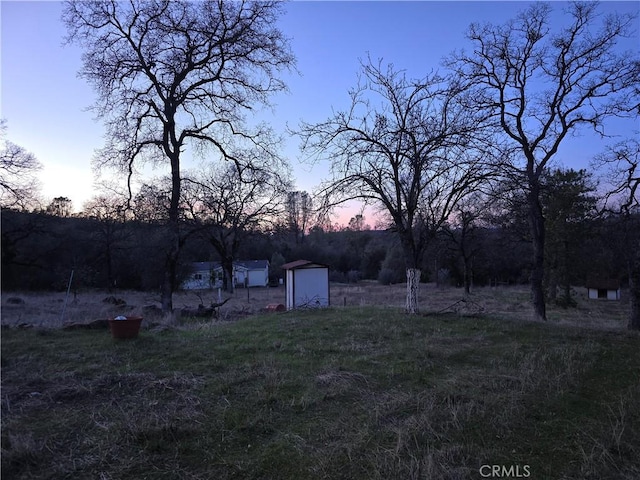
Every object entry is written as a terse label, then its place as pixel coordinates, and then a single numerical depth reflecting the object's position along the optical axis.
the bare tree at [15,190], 22.31
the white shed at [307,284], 19.80
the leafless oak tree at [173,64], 15.15
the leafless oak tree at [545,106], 14.03
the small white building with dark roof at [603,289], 36.91
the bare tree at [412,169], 12.88
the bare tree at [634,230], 12.88
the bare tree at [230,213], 29.11
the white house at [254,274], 64.31
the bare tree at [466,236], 33.66
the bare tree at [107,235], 39.13
